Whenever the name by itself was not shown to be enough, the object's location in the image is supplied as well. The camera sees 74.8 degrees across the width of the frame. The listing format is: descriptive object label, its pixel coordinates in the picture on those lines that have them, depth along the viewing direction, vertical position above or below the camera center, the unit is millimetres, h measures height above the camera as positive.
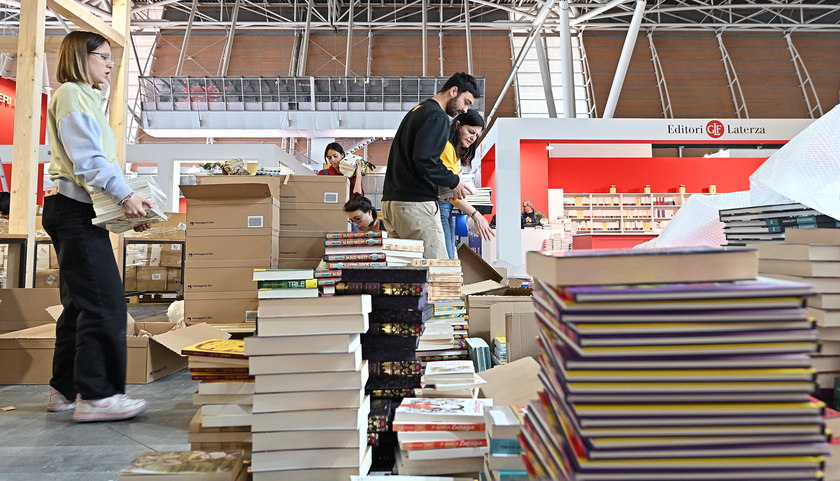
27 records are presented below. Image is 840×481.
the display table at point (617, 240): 12305 +446
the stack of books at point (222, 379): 1539 -339
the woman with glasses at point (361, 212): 3598 +325
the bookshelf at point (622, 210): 12456 +1125
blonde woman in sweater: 1928 +132
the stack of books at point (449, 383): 1695 -383
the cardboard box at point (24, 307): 3070 -260
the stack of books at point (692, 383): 640 -145
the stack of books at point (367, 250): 2701 +54
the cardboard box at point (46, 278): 5578 -177
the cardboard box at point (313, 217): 3525 +278
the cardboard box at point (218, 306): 3170 -264
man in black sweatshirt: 2461 +428
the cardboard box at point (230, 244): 3148 +94
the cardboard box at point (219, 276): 3154 -90
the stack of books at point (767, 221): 1663 +126
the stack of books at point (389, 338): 1529 -233
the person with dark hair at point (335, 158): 4559 +853
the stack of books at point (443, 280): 2727 -100
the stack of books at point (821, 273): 1274 -32
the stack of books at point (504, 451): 1005 -368
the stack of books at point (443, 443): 1337 -448
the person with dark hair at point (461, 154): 2783 +598
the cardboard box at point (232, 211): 3146 +283
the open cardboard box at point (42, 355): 2684 -466
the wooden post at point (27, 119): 3562 +931
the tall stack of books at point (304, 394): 1308 -321
